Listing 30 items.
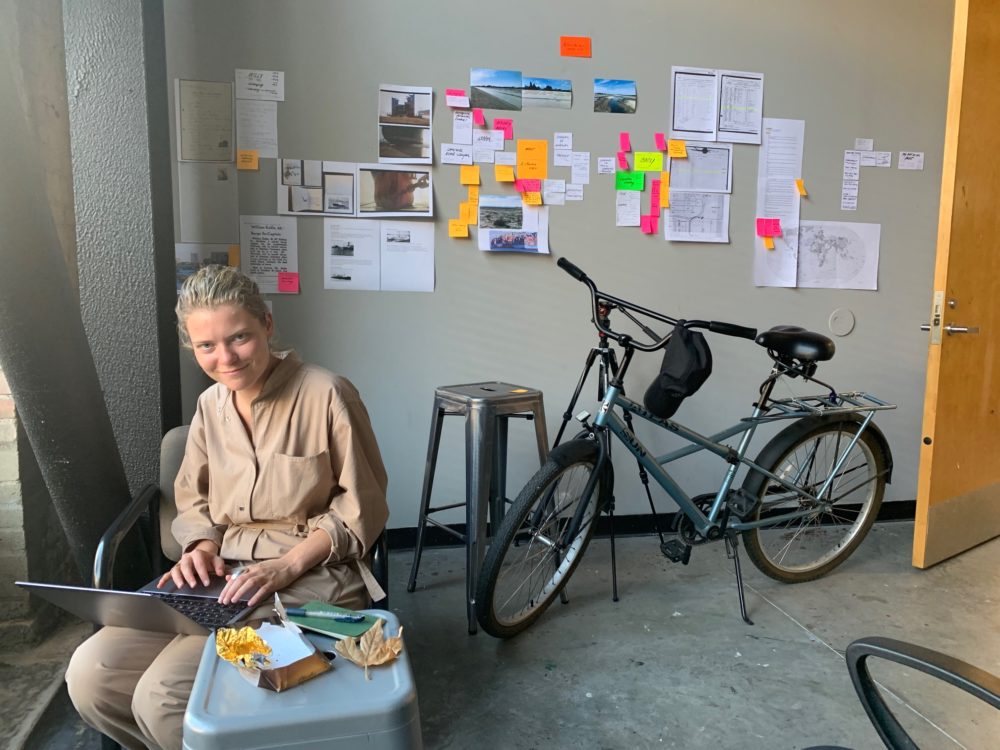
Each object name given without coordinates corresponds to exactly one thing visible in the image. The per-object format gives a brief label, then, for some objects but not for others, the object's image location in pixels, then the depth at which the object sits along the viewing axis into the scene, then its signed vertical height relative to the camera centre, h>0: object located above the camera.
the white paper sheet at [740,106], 2.82 +0.75
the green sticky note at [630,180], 2.78 +0.41
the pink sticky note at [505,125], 2.64 +0.61
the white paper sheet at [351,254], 2.57 +0.07
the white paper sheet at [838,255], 3.01 +0.12
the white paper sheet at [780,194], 2.91 +0.38
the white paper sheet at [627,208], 2.79 +0.30
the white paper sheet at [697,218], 2.86 +0.27
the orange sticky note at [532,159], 2.68 +0.48
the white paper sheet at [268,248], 2.51 +0.09
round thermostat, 3.08 -0.20
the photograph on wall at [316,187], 2.51 +0.33
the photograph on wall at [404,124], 2.55 +0.59
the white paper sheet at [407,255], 2.62 +0.07
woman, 1.36 -0.46
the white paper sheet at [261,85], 2.42 +0.70
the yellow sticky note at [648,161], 2.78 +0.50
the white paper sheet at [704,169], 2.83 +0.48
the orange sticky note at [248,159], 2.46 +0.43
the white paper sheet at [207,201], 2.43 +0.26
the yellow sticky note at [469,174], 2.64 +0.41
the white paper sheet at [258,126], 2.44 +0.55
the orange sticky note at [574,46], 2.65 +0.94
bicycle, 2.10 -0.76
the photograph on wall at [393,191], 2.57 +0.33
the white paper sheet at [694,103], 2.77 +0.75
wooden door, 2.47 -0.12
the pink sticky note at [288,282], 2.55 -0.04
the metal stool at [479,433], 2.10 -0.53
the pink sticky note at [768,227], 2.94 +0.23
